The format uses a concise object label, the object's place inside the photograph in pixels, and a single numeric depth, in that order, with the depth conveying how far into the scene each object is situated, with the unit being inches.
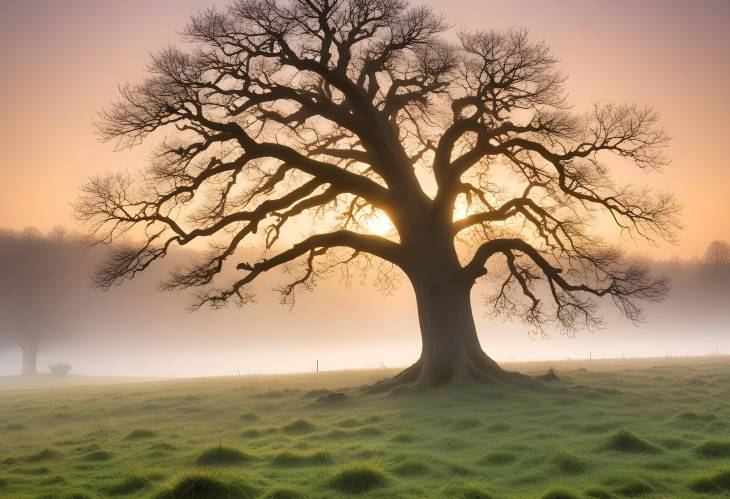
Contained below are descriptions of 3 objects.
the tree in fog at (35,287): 2377.0
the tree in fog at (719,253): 3262.1
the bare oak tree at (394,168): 901.8
